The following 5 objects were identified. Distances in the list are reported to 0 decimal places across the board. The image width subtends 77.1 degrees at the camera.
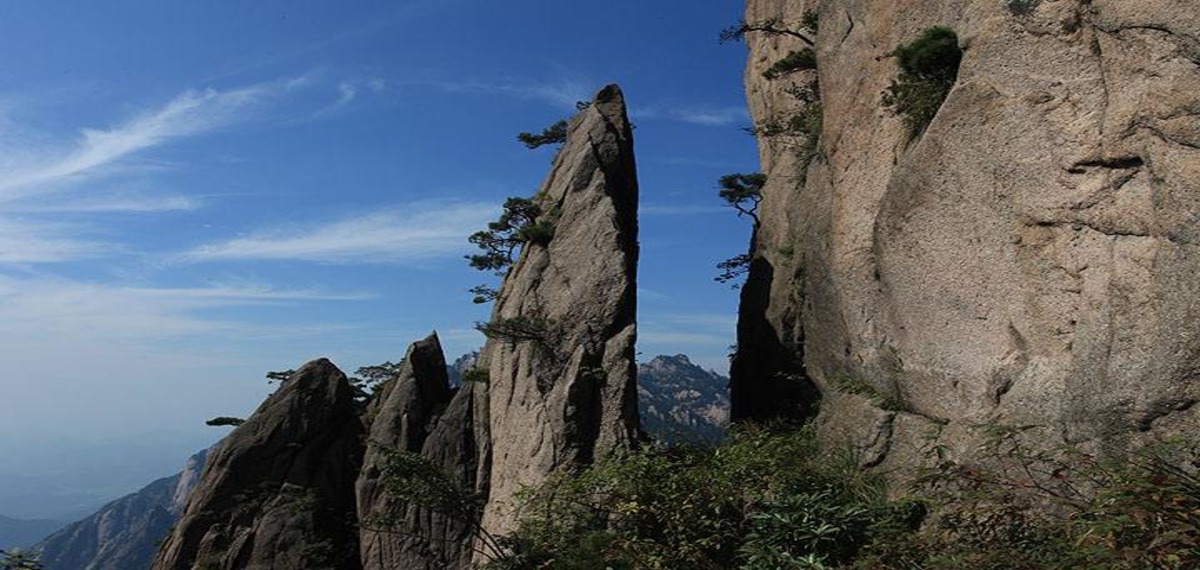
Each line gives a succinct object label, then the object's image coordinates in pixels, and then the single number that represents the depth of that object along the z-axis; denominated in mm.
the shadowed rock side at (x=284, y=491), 30344
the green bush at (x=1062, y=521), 6461
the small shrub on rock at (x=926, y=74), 14617
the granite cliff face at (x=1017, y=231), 10000
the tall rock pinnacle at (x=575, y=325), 21703
